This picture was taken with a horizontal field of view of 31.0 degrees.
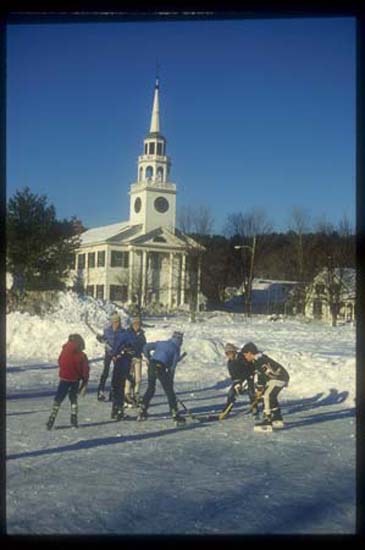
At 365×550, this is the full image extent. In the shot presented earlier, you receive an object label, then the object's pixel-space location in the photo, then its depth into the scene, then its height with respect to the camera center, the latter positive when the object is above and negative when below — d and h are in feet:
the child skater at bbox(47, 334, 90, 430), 26.53 -2.78
